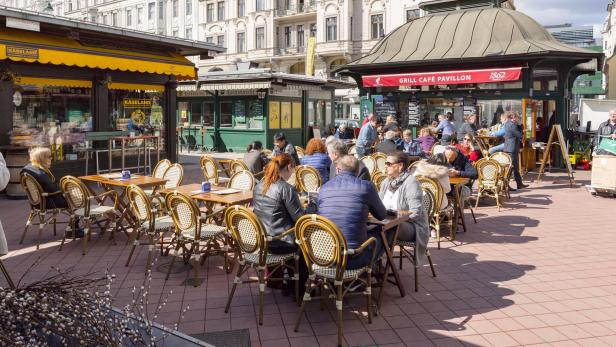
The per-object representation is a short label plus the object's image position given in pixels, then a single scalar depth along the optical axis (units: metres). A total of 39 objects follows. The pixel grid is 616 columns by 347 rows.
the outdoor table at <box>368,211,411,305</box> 4.69
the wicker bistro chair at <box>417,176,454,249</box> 6.62
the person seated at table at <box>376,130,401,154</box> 9.80
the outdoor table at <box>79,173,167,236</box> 7.22
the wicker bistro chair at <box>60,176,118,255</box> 6.72
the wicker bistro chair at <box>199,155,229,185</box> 9.30
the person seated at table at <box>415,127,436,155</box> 11.94
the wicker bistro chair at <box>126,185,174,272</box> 5.79
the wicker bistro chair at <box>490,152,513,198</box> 9.77
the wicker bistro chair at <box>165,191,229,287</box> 5.43
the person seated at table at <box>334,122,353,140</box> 17.58
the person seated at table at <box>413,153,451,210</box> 6.91
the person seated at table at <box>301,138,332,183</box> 8.20
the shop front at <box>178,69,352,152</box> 20.31
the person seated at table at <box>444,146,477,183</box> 8.04
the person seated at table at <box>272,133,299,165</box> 9.15
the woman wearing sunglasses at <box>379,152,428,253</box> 5.34
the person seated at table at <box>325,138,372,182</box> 7.04
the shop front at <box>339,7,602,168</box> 14.38
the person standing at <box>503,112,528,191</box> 11.37
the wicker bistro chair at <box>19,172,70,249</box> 6.95
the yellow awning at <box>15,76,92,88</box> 11.11
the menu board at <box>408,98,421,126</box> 16.39
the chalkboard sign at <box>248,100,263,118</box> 20.79
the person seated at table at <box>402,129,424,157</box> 10.84
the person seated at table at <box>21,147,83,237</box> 7.02
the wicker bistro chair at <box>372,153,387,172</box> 9.23
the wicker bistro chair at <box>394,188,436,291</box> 5.29
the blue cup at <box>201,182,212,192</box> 6.53
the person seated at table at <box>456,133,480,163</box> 10.34
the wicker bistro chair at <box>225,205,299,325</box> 4.50
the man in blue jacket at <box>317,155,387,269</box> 4.33
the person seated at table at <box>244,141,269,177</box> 8.88
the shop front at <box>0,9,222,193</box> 10.57
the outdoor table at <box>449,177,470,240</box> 7.41
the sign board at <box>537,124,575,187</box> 12.12
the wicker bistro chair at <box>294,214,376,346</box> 4.08
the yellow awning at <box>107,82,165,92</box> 13.13
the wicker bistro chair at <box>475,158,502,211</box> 9.39
